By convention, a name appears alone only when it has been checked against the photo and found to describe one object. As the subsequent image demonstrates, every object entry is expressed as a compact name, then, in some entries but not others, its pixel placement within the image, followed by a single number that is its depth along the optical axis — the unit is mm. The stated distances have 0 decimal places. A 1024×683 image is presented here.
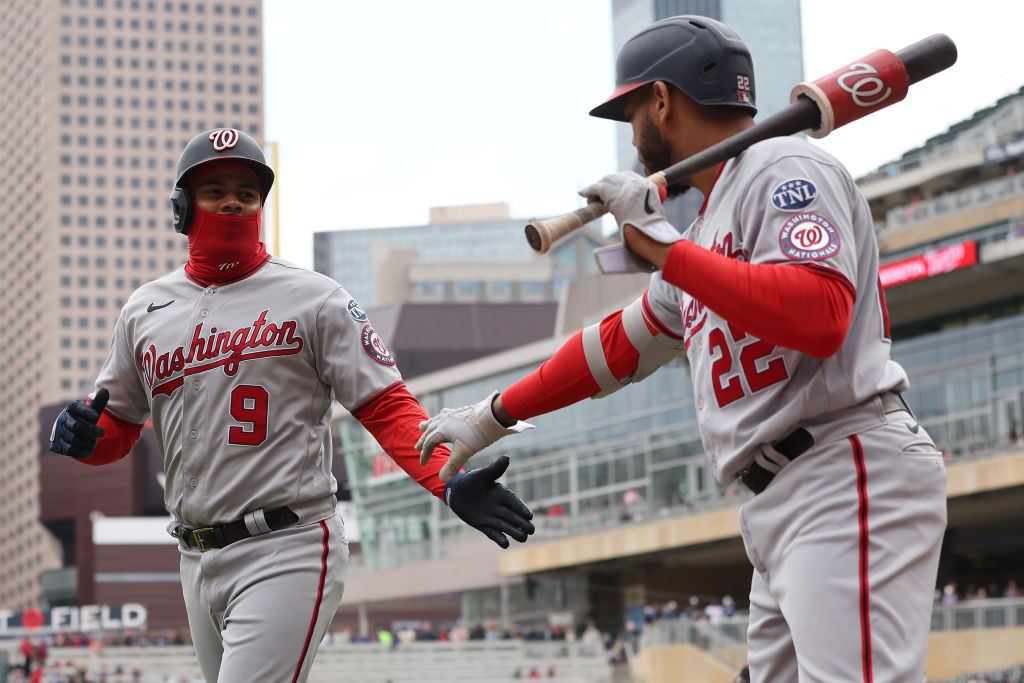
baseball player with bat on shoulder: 3465
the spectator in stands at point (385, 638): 42766
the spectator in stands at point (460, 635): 42875
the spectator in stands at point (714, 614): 33956
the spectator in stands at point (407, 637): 43938
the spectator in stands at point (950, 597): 31828
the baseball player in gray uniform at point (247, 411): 4762
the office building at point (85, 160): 159250
